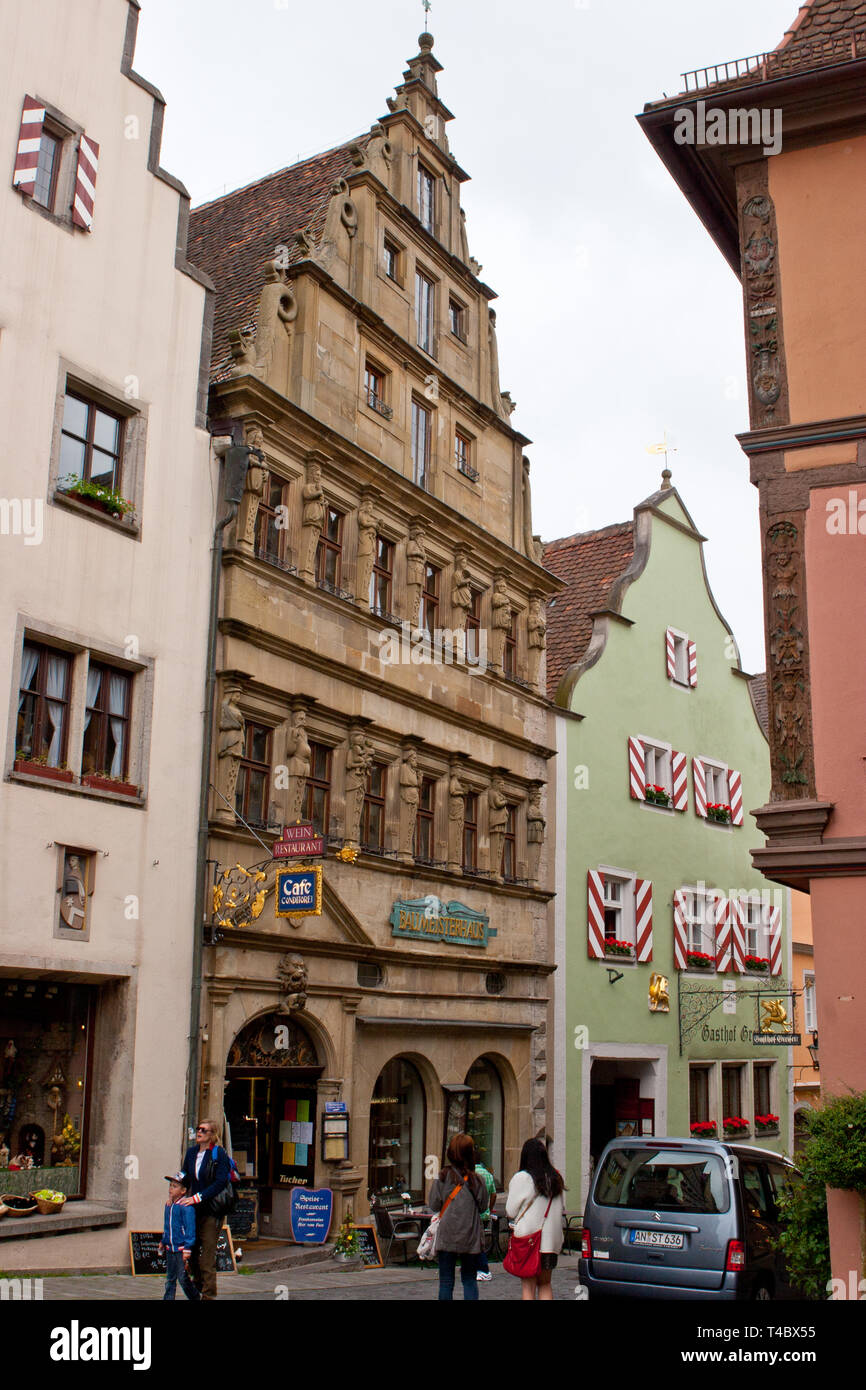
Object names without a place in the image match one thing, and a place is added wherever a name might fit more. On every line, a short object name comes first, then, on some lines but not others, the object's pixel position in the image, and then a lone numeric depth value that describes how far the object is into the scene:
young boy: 10.77
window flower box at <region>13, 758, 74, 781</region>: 14.30
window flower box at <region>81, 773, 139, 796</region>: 15.13
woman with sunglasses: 10.83
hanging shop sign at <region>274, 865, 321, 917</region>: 16.02
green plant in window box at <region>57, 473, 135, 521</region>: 15.23
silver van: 11.46
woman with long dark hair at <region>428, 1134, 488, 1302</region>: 10.64
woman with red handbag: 10.58
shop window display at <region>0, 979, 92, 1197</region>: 14.41
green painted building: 25.12
